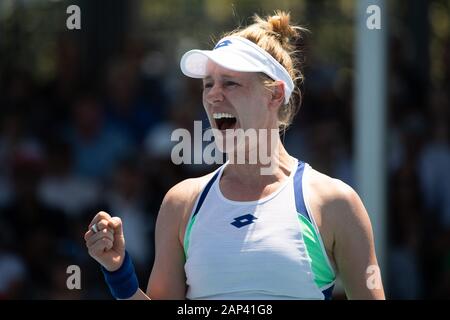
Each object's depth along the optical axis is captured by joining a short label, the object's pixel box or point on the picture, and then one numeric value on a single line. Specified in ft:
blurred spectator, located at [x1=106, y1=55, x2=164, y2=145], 50.26
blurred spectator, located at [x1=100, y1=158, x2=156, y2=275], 45.44
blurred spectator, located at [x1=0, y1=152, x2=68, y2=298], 46.73
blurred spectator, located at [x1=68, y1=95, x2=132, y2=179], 49.19
